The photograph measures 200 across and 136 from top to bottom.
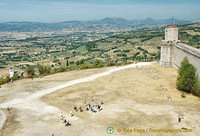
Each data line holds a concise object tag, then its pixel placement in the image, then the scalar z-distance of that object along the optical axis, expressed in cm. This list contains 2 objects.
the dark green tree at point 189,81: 3499
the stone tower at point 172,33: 5669
